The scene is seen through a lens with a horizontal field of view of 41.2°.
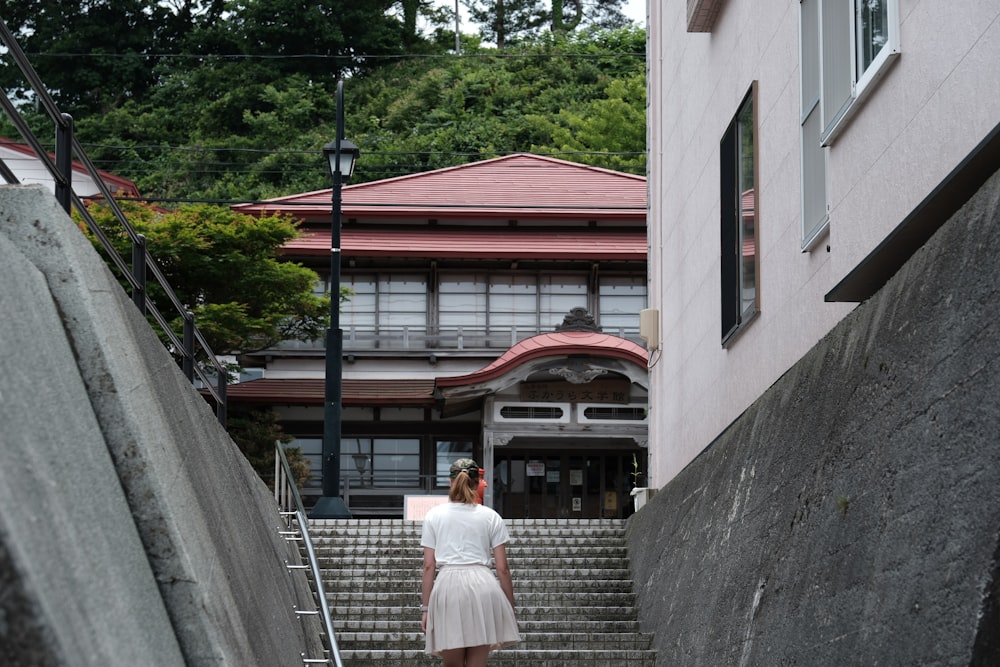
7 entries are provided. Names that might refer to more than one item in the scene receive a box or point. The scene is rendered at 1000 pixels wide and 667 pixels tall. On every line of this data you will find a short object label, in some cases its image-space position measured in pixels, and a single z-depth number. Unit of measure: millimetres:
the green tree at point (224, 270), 23109
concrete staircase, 9836
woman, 7004
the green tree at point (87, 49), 51531
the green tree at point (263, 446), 24359
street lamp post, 17562
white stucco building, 5359
